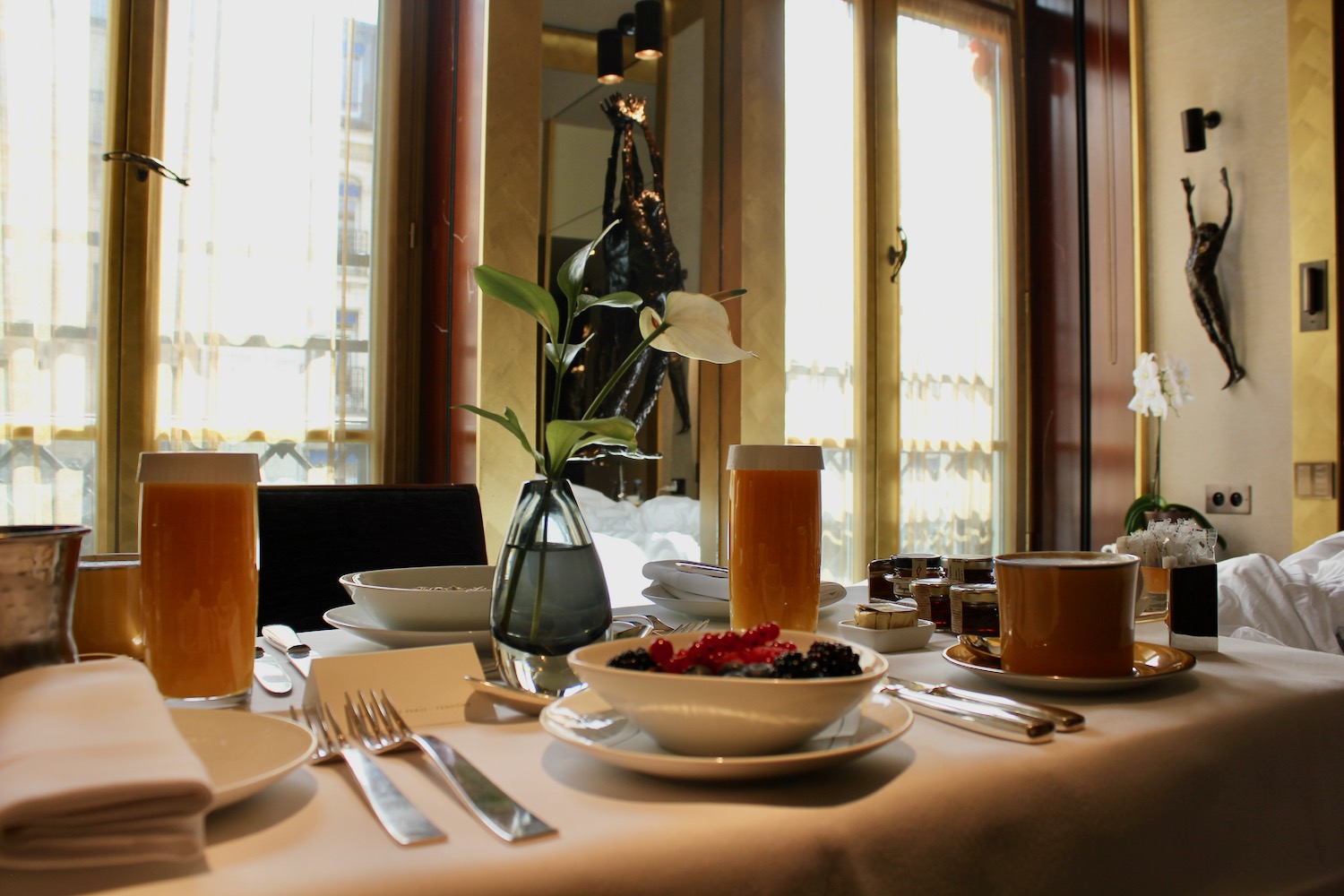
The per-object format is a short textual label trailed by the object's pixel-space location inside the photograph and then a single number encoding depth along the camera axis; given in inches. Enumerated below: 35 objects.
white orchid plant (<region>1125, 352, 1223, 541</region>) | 130.0
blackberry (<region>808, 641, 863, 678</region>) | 19.4
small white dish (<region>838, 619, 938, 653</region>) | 33.4
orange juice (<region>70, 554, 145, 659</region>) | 28.9
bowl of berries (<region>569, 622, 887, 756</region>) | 18.0
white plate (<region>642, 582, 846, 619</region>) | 39.4
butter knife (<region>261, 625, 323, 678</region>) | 31.4
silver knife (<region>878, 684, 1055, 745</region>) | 22.0
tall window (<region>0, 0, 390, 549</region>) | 98.3
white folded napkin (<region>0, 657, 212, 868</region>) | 13.9
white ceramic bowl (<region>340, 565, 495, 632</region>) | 31.9
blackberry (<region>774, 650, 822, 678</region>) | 18.9
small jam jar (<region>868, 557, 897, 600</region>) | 42.4
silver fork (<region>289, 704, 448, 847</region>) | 16.2
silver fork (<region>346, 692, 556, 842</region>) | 16.6
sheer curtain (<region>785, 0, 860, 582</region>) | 141.3
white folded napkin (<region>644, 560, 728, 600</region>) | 40.0
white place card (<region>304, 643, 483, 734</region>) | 24.3
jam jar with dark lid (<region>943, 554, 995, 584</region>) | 39.8
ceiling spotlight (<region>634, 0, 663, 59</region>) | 126.9
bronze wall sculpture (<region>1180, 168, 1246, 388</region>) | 129.2
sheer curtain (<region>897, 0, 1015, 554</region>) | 152.9
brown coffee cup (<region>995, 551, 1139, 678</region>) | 26.2
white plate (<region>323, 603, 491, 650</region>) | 32.0
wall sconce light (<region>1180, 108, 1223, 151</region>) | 132.4
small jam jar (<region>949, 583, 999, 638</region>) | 34.4
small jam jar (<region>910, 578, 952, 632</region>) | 38.3
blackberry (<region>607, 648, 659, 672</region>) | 20.1
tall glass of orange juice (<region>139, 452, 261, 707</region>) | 25.6
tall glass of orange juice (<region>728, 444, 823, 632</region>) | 32.8
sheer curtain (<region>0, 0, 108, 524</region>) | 97.5
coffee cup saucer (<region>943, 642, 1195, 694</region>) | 25.8
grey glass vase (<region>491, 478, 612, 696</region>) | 26.3
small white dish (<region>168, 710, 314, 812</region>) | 16.9
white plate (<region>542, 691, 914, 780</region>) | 18.2
